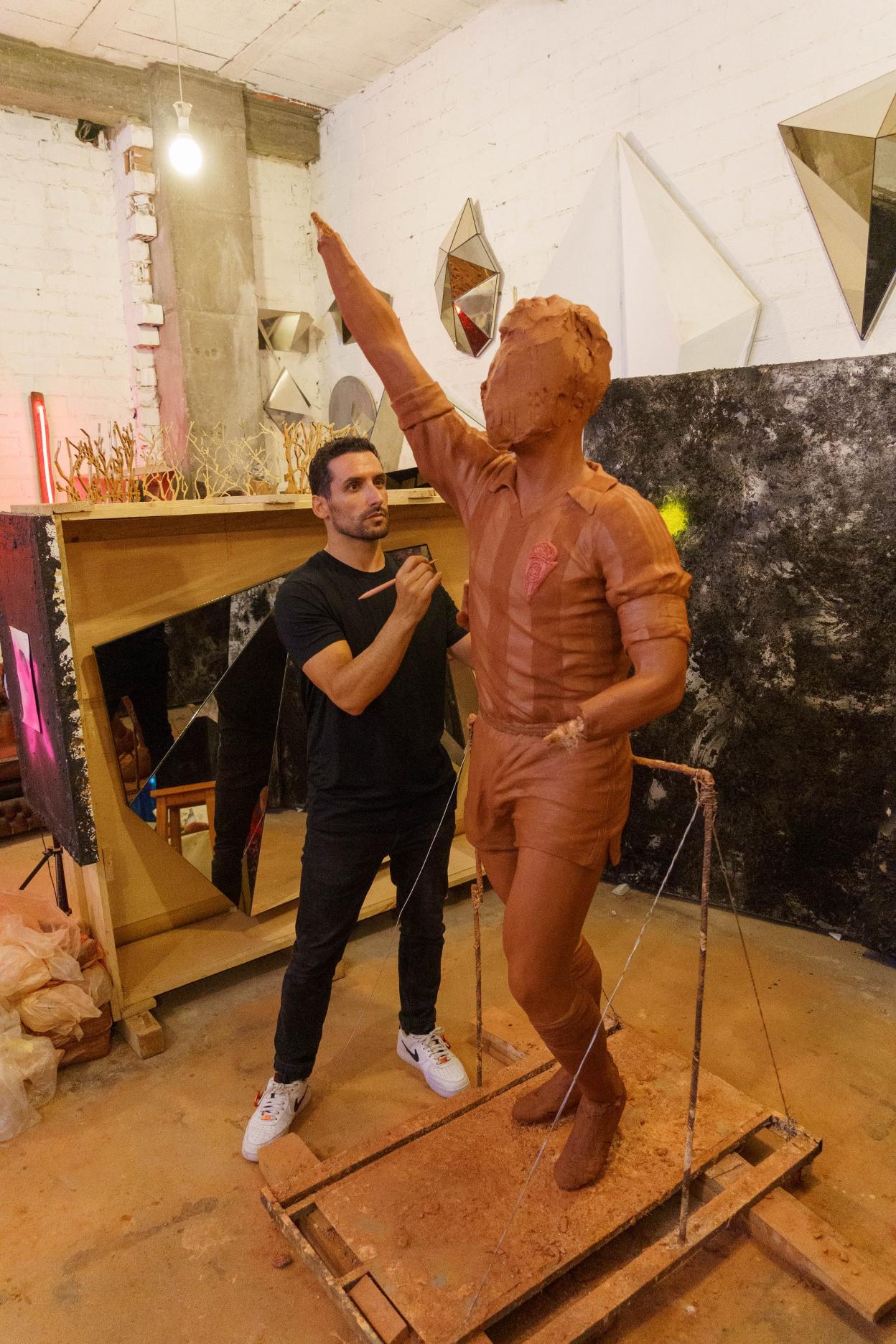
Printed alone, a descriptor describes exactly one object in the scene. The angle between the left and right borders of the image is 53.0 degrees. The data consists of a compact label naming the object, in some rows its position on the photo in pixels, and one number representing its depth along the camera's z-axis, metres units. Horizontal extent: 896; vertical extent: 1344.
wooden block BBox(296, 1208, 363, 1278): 1.94
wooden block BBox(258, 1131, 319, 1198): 2.12
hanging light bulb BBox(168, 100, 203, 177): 3.89
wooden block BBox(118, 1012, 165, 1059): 2.74
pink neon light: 4.76
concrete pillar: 4.84
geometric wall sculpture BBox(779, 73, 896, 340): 2.90
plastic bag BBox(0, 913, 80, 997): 2.71
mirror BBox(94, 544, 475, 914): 2.85
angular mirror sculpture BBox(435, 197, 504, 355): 4.40
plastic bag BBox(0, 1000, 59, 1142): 2.43
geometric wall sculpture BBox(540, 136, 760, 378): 3.36
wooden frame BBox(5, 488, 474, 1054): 2.80
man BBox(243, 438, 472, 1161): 2.28
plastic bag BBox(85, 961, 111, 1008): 2.74
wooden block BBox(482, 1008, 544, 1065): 2.54
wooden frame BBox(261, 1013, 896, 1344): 1.72
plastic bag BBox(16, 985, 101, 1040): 2.62
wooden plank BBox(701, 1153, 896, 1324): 1.79
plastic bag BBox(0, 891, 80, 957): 2.82
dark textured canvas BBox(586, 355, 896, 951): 3.05
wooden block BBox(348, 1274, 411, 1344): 1.69
